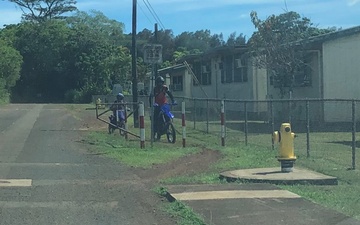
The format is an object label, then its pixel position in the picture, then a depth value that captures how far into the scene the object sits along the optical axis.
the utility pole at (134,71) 24.83
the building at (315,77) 26.39
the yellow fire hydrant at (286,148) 11.41
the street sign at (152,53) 16.64
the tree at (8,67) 63.40
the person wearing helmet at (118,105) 20.78
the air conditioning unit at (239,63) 34.88
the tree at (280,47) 27.98
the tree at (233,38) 70.61
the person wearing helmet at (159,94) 18.64
